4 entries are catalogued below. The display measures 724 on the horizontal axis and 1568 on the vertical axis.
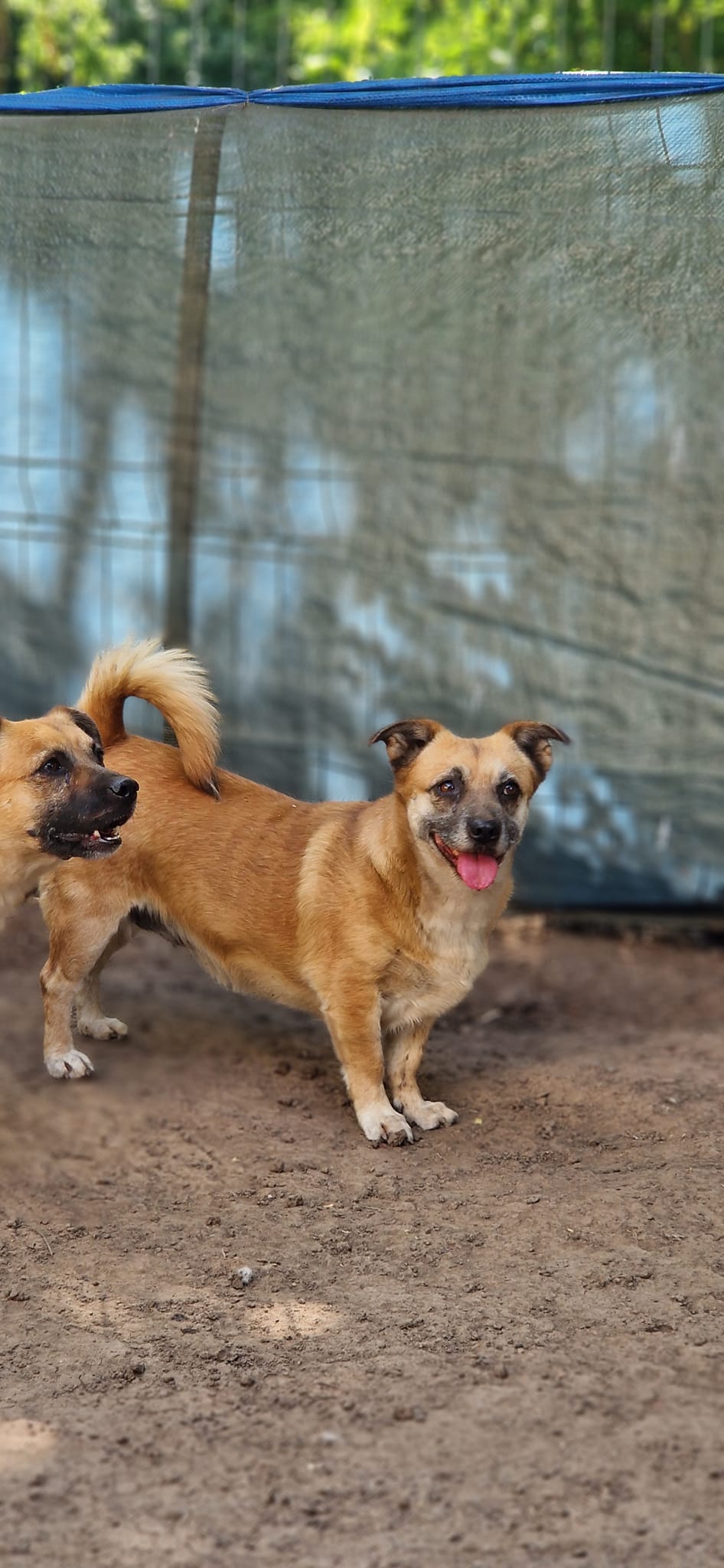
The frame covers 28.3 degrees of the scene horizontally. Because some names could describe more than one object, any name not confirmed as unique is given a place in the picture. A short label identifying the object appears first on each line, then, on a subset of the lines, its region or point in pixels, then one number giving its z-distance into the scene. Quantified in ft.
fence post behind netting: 18.28
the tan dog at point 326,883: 14.32
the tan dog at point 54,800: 13.89
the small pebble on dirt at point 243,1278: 11.89
